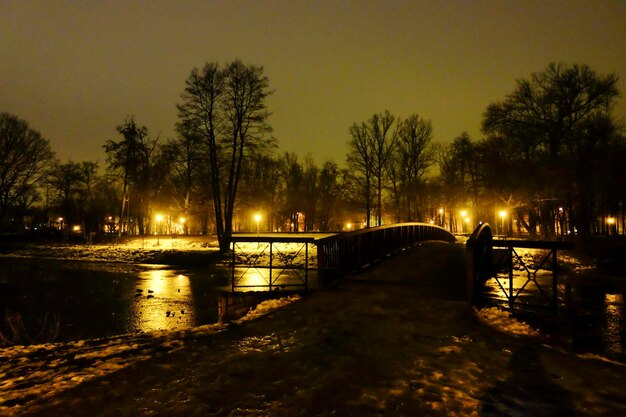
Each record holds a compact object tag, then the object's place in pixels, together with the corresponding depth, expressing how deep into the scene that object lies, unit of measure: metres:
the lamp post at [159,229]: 39.90
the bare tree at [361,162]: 45.38
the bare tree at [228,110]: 32.41
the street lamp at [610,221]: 47.38
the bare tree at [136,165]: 43.38
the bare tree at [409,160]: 46.59
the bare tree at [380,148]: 45.41
